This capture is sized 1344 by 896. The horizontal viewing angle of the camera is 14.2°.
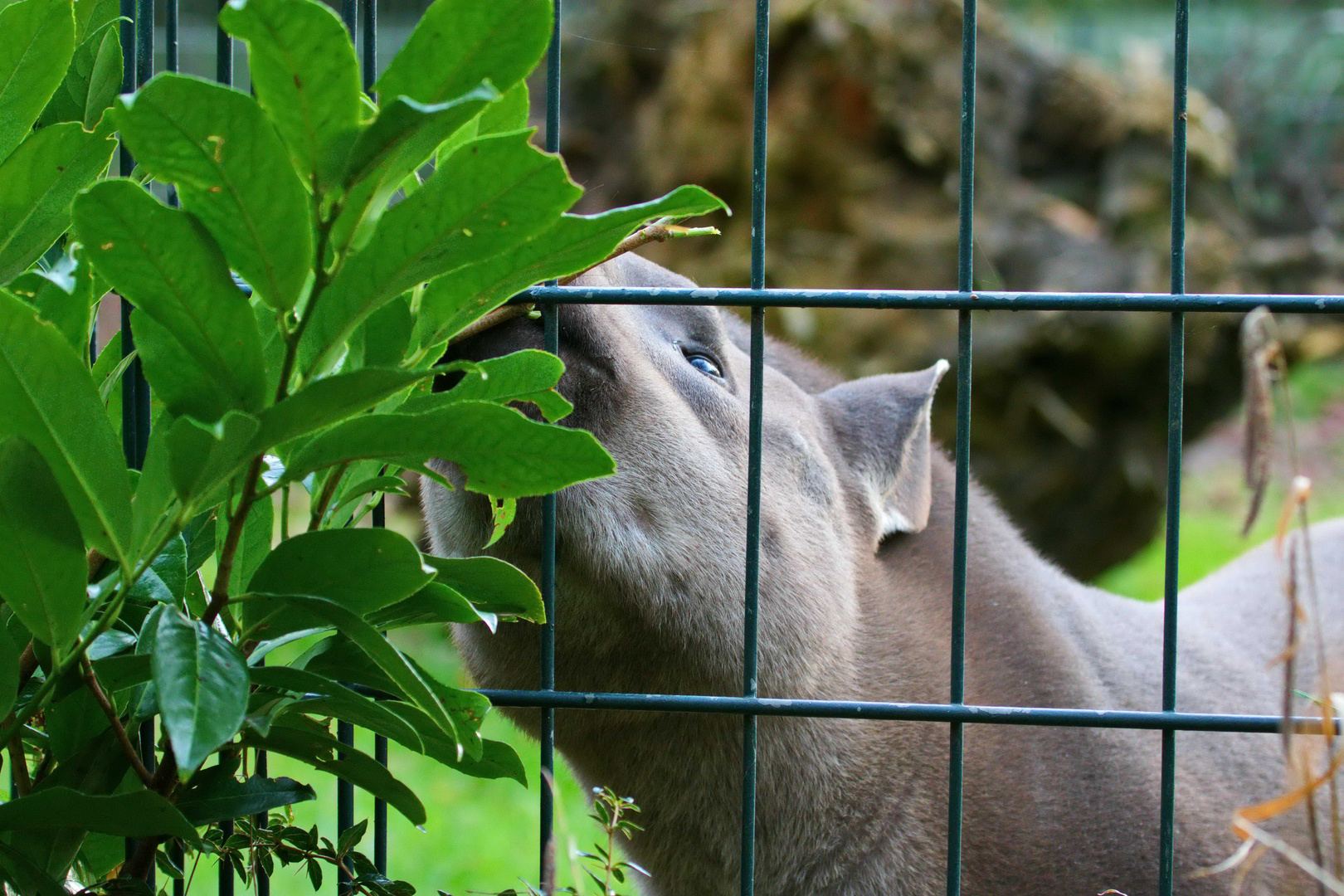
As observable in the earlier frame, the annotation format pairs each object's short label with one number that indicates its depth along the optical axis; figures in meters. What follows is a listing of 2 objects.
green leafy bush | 2.39
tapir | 2.70
